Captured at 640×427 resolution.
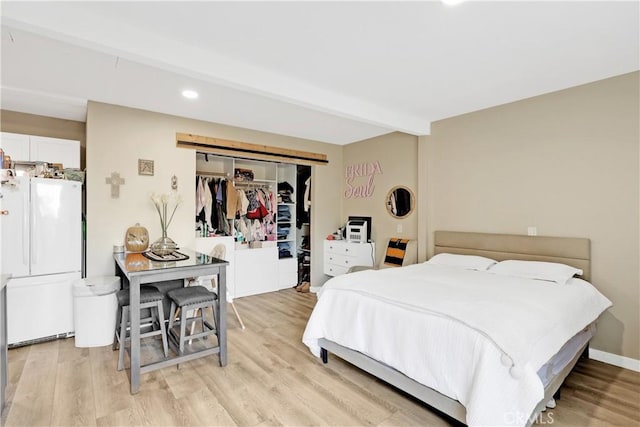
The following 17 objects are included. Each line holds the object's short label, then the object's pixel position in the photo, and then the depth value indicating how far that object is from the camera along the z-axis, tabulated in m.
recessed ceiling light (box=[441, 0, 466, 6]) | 1.79
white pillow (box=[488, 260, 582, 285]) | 2.71
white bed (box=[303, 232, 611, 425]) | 1.62
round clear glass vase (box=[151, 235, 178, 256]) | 3.19
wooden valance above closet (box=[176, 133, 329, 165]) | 3.95
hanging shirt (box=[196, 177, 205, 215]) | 4.55
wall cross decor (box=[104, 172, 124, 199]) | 3.43
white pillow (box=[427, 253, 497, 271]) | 3.30
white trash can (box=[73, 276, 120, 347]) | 3.01
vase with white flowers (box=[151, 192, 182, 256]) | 3.30
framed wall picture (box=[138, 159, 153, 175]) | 3.61
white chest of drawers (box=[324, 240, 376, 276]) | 4.81
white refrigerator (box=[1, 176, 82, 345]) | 2.94
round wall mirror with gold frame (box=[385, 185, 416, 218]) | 4.45
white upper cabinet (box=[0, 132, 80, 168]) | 3.31
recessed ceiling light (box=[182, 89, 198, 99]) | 3.08
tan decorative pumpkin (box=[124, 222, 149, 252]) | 3.37
